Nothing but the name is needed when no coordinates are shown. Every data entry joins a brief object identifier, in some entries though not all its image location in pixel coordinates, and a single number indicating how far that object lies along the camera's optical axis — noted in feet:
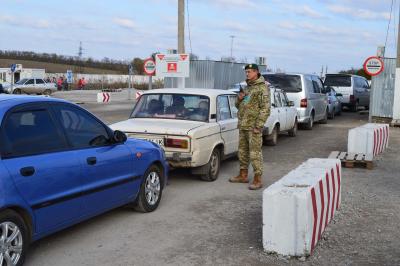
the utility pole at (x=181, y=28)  56.34
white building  184.44
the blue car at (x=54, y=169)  14.60
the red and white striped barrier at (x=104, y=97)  98.58
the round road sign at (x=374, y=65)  61.77
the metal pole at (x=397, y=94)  62.54
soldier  26.45
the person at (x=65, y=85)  196.34
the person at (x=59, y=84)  194.90
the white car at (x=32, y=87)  142.51
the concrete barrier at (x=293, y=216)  16.24
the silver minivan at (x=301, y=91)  54.08
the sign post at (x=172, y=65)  53.62
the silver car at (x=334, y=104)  73.29
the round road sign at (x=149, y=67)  61.08
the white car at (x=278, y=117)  42.37
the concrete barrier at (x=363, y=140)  36.35
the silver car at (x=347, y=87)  86.89
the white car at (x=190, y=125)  26.02
